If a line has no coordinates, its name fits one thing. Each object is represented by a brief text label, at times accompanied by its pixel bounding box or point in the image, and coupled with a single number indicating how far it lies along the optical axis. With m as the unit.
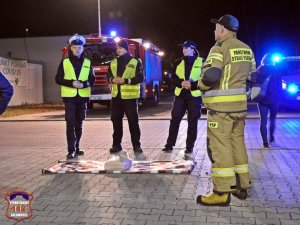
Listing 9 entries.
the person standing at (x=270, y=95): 6.52
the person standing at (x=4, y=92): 3.45
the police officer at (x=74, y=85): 6.13
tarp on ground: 5.17
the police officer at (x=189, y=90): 6.26
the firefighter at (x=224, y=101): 3.89
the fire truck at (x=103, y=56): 14.06
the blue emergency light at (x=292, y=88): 12.94
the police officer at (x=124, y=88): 6.34
